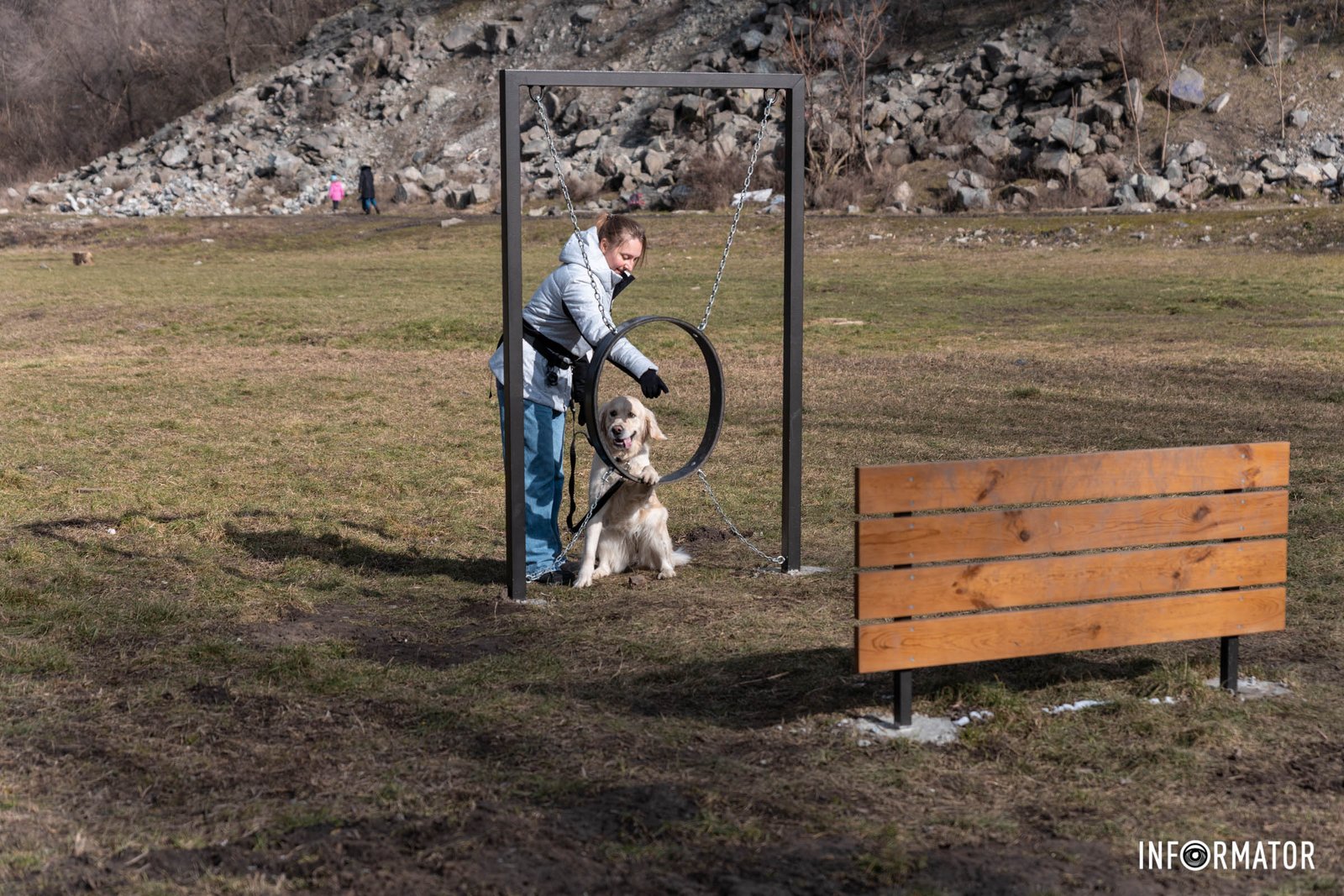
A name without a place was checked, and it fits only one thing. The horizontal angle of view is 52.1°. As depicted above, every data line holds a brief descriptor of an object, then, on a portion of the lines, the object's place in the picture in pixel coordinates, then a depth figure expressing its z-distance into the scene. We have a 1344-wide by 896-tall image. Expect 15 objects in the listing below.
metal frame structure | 6.21
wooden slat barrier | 4.41
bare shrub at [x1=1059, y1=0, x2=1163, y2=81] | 42.78
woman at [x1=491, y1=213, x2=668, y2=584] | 6.48
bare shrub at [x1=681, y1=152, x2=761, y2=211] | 38.94
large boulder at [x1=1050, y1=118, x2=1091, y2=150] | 38.75
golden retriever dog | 6.55
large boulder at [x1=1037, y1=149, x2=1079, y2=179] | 36.94
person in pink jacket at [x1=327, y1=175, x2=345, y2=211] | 48.88
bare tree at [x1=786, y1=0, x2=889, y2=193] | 41.03
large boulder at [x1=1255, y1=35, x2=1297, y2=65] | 42.22
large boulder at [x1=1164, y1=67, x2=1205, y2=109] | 41.03
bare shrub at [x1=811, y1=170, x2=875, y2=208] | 37.75
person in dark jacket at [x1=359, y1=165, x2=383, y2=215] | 44.88
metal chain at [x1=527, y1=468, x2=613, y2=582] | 6.72
